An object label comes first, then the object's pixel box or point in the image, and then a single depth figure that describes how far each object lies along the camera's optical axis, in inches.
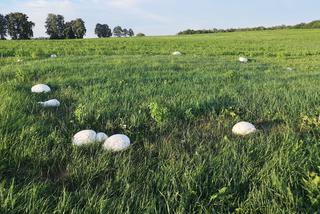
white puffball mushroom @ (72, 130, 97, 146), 126.7
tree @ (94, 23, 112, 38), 4082.2
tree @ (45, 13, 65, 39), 3506.4
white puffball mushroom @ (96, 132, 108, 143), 129.9
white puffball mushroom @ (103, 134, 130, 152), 123.2
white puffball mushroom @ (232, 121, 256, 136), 141.8
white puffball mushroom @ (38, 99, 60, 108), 172.6
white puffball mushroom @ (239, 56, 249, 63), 477.7
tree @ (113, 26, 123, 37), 4508.6
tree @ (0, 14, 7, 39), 3350.9
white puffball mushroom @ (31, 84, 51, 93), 205.5
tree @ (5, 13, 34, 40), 3270.2
